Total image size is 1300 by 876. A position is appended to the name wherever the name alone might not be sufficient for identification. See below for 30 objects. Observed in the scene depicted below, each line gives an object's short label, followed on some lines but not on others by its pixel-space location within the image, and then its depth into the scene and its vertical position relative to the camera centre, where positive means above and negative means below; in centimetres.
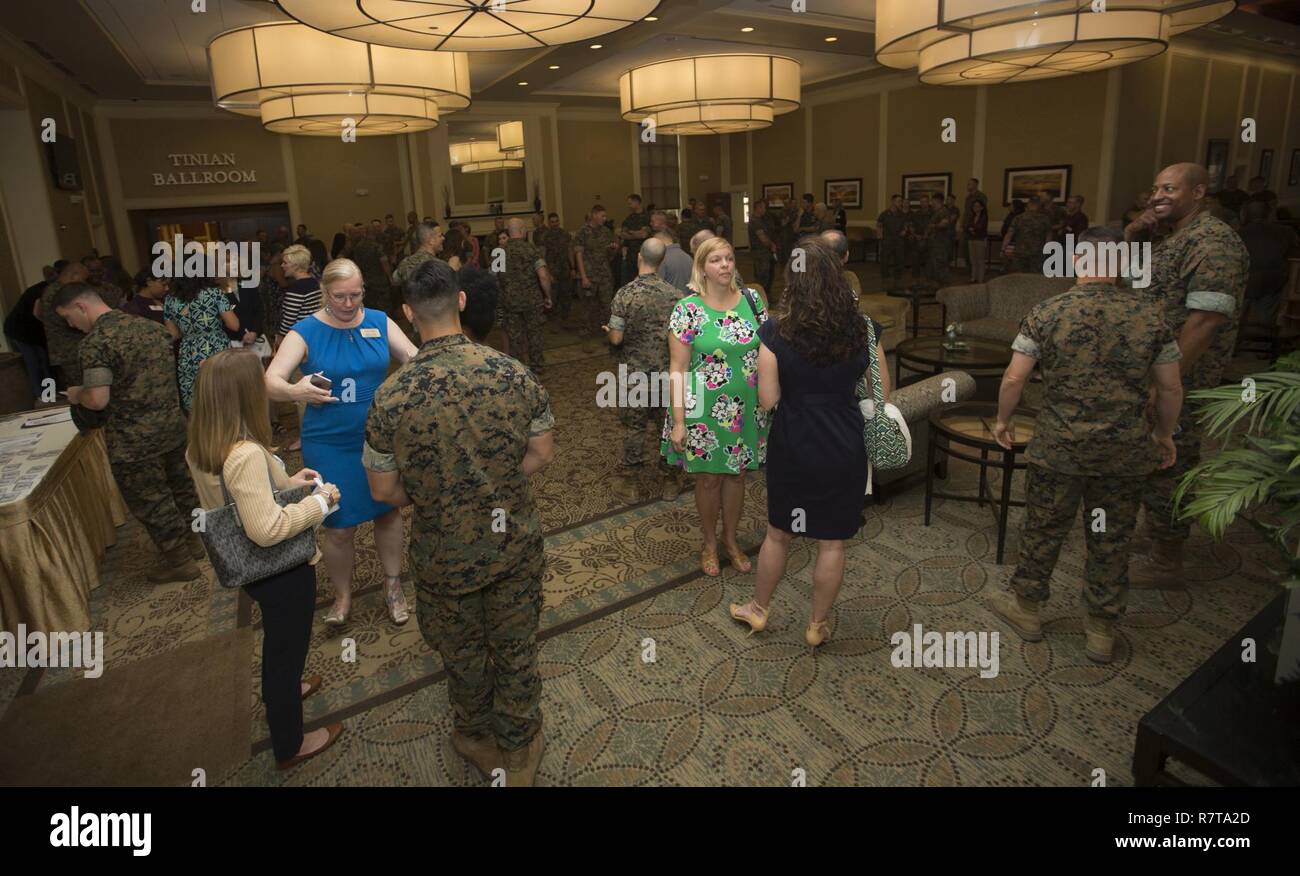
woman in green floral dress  313 -59
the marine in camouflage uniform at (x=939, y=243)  1202 -32
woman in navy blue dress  247 -62
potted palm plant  194 -68
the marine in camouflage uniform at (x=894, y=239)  1332 -23
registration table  309 -117
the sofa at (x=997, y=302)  677 -74
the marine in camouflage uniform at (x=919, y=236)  1254 -19
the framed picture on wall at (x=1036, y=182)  1323 +67
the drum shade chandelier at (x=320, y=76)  472 +113
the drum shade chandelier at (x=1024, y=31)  417 +115
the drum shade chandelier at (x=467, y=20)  318 +101
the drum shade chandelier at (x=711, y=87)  663 +130
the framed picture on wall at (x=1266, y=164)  1573 +97
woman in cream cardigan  203 -64
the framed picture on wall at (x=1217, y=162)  1466 +98
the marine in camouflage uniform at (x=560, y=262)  1149 -35
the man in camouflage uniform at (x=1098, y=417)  251 -68
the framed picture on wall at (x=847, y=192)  1686 +80
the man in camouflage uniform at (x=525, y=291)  735 -49
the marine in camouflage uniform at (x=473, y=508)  189 -70
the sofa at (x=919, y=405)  398 -96
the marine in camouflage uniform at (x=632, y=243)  1017 -10
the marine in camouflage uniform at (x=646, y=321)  422 -47
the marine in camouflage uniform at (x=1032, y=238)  1073 -25
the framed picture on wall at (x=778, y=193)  1843 +91
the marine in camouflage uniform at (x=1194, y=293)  296 -32
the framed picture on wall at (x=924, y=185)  1507 +78
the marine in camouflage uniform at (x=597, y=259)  957 -27
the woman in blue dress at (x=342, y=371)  274 -45
